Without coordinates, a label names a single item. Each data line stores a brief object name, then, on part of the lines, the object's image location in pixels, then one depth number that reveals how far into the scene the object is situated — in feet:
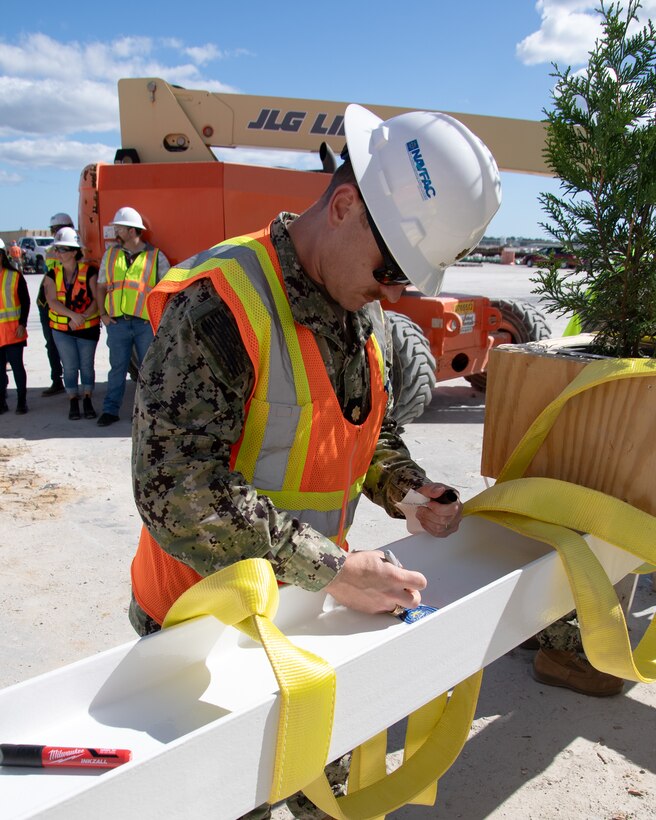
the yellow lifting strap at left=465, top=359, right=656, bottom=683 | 5.11
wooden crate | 5.85
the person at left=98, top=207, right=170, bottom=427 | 21.12
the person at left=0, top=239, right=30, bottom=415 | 23.27
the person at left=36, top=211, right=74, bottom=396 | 25.52
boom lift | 20.79
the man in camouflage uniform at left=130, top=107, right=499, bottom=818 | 4.41
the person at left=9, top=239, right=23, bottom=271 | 44.73
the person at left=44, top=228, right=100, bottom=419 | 22.45
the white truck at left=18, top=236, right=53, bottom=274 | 98.58
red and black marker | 3.46
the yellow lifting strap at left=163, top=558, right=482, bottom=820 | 3.52
